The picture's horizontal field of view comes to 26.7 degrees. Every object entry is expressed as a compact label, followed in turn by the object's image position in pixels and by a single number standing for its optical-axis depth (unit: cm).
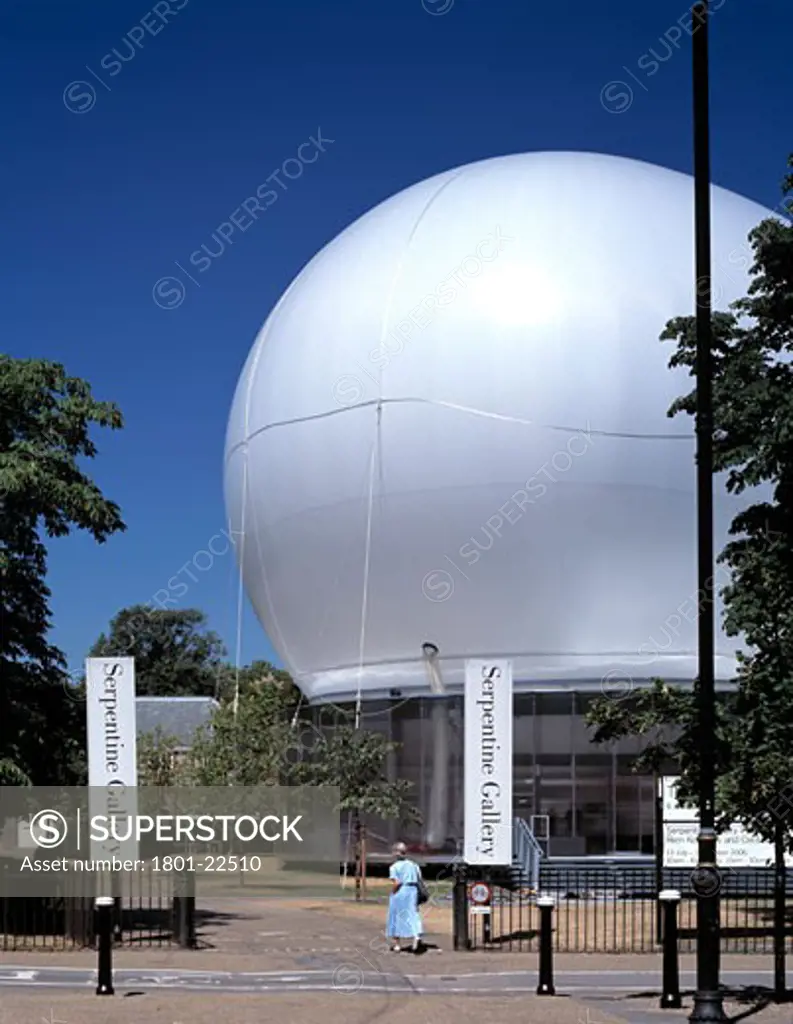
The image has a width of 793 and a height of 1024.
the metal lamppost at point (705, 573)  1336
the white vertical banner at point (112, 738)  2166
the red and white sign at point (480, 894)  2219
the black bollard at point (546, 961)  1678
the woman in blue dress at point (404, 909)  2195
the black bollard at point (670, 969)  1581
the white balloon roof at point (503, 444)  3741
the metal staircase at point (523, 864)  3177
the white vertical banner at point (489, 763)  2317
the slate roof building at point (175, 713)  7725
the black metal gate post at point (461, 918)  2216
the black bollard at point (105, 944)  1655
